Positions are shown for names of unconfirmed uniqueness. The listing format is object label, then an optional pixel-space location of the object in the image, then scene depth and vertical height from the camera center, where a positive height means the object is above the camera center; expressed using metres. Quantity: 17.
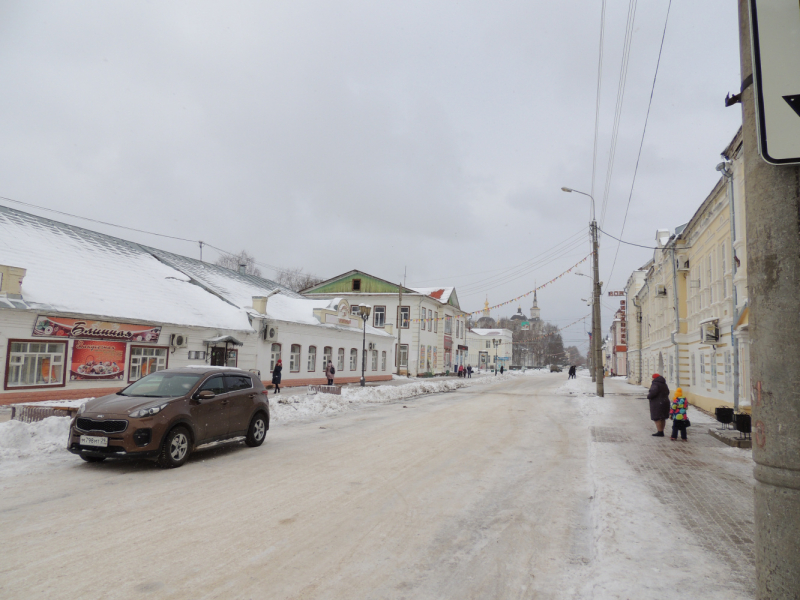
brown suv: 7.98 -1.15
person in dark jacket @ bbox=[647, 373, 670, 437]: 12.90 -1.01
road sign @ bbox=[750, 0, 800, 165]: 2.44 +1.37
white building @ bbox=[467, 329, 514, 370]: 97.81 +1.55
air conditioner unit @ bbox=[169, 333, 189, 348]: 20.84 +0.28
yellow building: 15.12 +2.38
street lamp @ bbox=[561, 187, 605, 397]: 26.32 +2.16
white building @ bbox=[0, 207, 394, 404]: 16.08 +1.11
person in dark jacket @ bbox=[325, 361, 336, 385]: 29.97 -1.14
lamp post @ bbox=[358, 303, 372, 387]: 30.94 +2.45
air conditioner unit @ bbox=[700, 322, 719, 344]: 17.39 +0.98
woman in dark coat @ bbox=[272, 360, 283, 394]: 25.10 -1.21
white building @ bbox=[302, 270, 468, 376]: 49.66 +4.17
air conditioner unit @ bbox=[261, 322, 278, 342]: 26.94 +0.90
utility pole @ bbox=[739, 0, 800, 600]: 2.40 +0.02
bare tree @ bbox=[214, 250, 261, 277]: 57.41 +9.69
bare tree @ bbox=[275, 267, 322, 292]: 69.00 +9.43
